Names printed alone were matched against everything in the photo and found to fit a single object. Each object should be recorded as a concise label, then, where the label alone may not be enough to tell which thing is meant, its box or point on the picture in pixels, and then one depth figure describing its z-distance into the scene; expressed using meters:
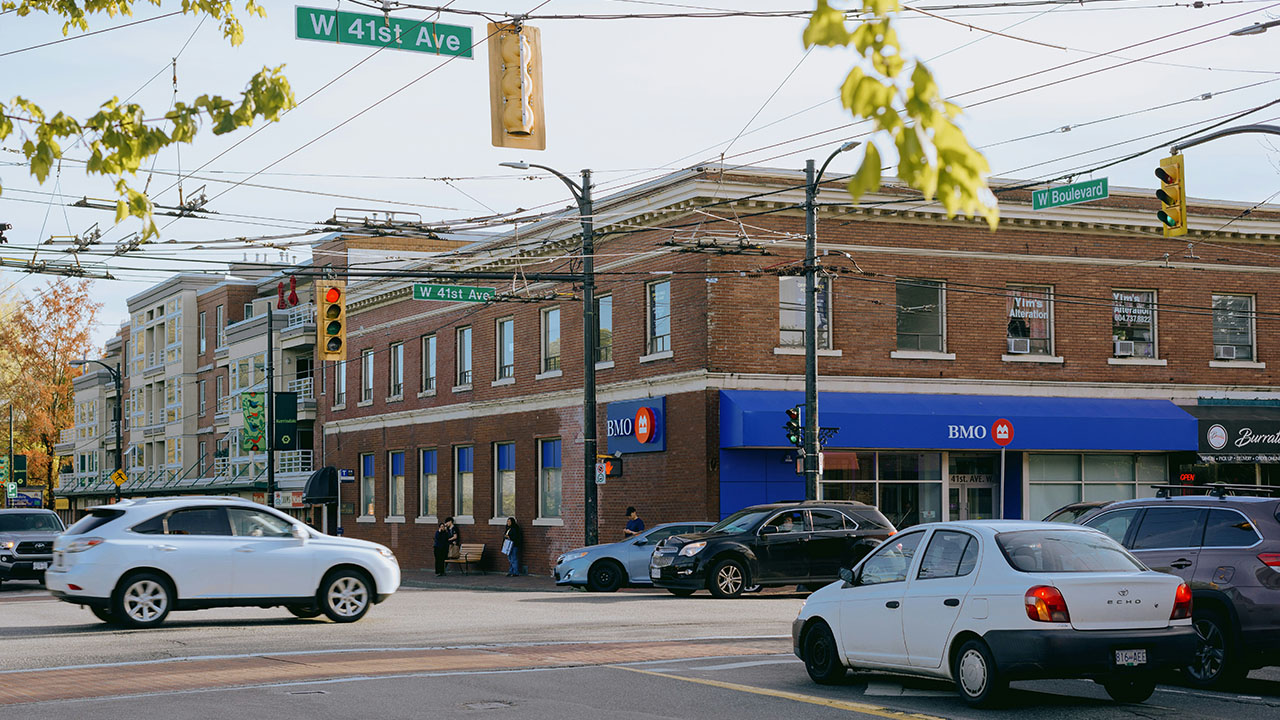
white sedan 10.72
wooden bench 40.66
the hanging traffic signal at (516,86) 14.27
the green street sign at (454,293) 27.36
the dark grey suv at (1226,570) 12.25
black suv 24.81
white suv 17.84
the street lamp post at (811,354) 27.39
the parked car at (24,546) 30.30
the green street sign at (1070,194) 21.11
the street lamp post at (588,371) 30.59
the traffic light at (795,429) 28.29
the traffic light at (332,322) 24.39
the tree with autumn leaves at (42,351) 76.88
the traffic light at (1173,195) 20.62
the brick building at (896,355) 32.16
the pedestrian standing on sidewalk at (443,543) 39.97
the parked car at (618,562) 27.05
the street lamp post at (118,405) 59.59
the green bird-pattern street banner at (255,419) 57.62
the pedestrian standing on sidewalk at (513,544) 38.12
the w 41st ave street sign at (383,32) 13.71
